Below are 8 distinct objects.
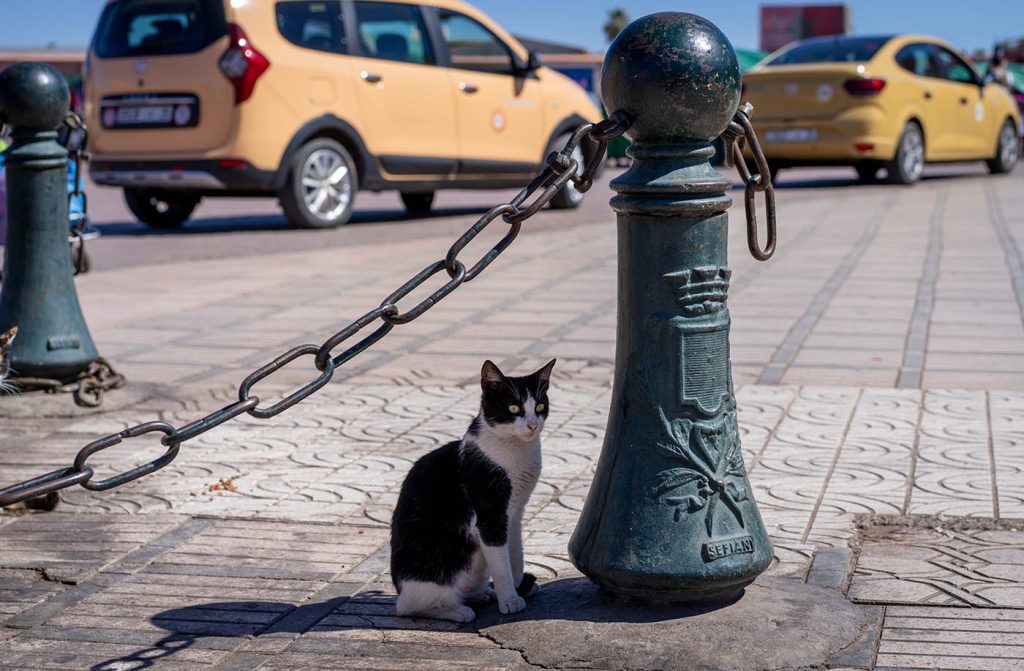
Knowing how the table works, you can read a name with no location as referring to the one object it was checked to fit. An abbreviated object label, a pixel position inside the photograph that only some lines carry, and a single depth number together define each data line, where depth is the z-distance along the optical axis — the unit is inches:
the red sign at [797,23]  3198.8
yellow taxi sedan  644.7
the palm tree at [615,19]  3137.3
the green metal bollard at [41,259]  233.6
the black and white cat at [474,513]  131.9
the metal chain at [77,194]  235.3
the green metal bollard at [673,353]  125.1
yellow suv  482.3
